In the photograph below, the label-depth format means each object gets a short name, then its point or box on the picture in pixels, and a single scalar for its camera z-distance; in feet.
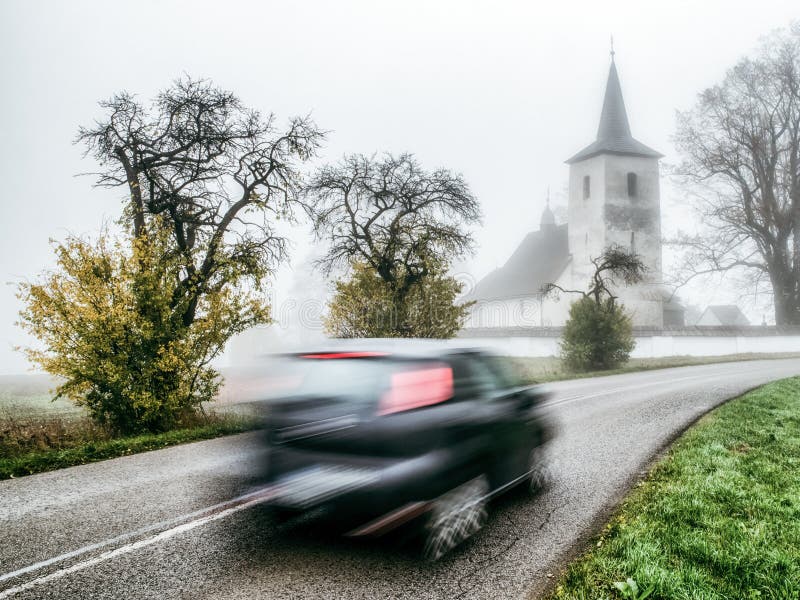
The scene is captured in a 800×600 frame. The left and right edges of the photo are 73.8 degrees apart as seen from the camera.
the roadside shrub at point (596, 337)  73.00
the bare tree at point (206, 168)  39.73
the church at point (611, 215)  136.56
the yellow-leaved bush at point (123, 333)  27.99
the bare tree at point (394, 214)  53.78
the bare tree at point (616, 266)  82.23
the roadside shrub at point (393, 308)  51.39
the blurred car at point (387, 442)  11.38
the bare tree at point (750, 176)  106.73
